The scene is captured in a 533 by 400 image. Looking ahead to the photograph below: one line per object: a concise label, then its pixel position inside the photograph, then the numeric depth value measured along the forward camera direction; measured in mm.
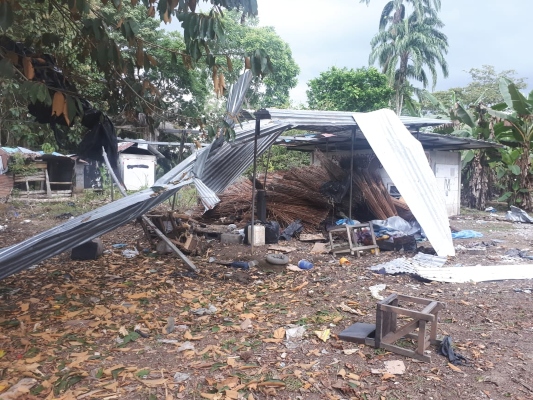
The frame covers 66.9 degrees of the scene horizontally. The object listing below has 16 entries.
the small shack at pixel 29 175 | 13797
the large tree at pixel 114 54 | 2684
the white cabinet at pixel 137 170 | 17359
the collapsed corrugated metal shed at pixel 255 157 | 4031
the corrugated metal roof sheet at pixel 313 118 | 6258
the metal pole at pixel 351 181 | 8008
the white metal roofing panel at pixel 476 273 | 5008
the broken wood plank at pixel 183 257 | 5285
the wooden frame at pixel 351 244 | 6406
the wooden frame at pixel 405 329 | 2975
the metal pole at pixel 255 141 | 6574
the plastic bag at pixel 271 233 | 7219
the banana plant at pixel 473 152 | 12070
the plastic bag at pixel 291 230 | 7605
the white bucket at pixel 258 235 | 7039
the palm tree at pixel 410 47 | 22594
